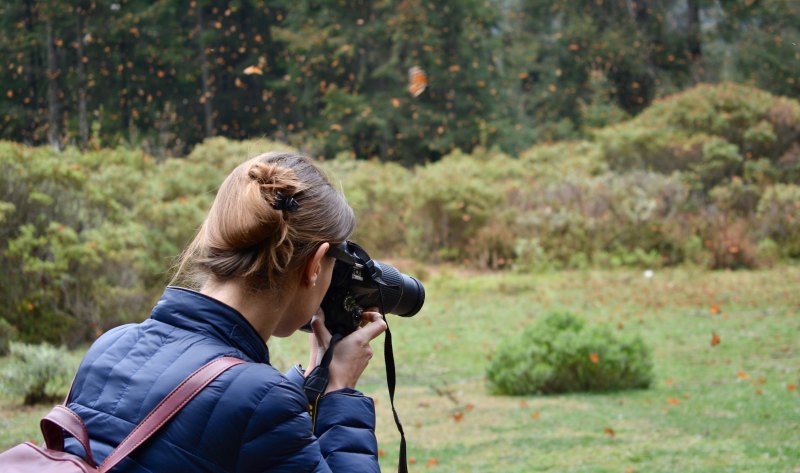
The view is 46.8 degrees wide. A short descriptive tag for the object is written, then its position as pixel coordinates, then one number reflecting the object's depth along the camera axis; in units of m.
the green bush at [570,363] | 6.80
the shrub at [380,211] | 17.20
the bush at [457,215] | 15.99
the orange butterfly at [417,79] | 21.91
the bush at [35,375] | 6.51
